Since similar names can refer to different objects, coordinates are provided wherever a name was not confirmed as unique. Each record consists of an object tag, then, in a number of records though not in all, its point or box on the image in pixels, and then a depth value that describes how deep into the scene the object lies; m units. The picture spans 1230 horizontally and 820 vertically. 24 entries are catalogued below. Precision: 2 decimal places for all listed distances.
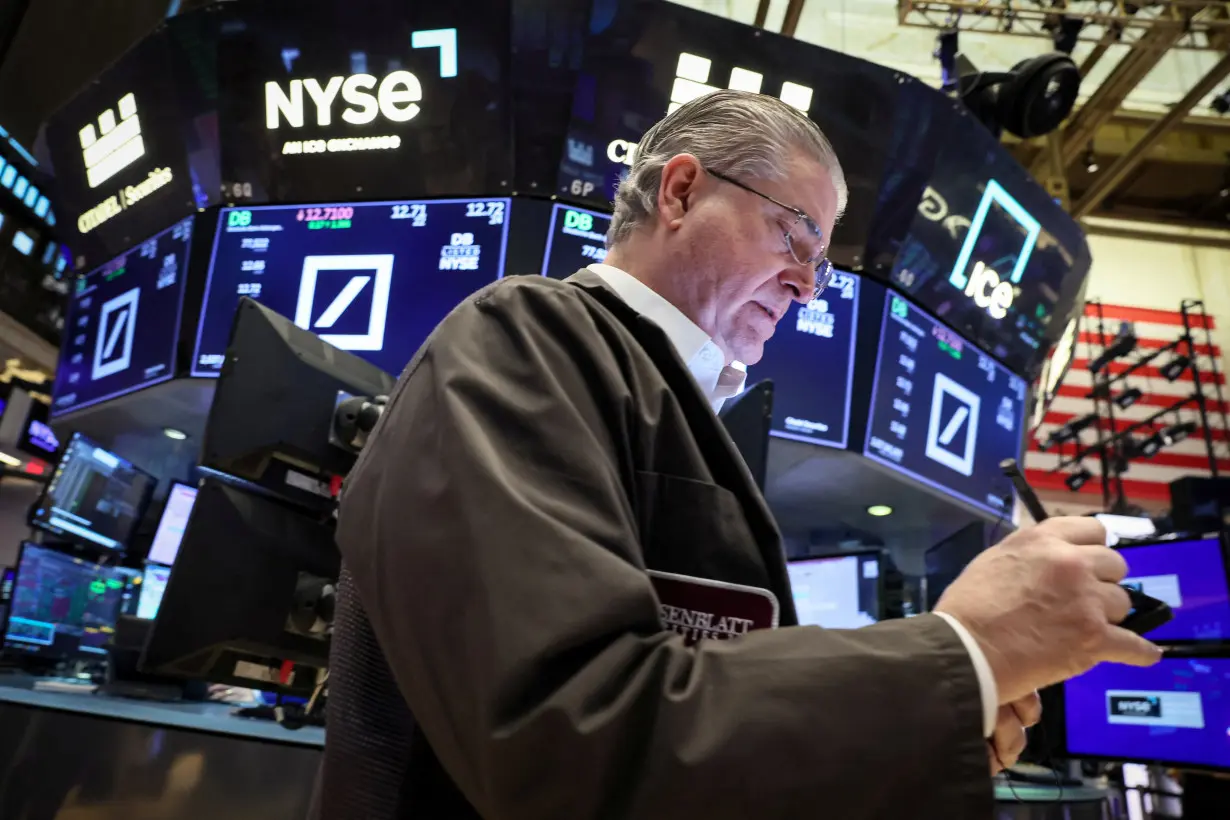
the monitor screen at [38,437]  7.26
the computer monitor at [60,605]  4.45
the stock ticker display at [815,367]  3.54
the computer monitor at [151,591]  4.54
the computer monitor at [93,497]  4.44
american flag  9.60
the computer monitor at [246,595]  1.54
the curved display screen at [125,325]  3.77
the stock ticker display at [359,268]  3.39
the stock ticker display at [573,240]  3.38
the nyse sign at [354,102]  3.41
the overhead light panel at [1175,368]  9.55
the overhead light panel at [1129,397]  9.54
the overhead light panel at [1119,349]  9.40
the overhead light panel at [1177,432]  9.60
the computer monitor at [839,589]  3.75
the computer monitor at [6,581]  6.12
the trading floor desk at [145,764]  1.67
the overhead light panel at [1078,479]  9.53
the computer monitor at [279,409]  1.59
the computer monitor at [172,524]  4.63
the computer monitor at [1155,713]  2.13
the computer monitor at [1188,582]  2.21
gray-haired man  0.54
